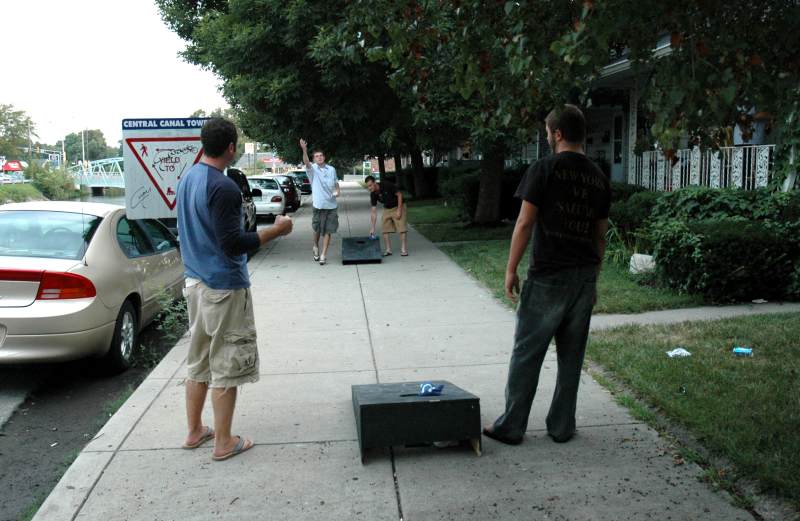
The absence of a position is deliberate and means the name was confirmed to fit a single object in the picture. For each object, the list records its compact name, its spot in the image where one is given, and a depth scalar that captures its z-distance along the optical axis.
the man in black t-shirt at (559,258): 4.26
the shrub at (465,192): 19.33
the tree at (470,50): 4.40
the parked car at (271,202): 25.12
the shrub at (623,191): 15.19
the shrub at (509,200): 19.62
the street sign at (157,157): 7.64
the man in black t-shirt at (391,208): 13.63
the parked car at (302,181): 48.50
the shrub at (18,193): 29.78
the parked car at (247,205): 18.12
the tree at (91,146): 129.38
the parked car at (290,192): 29.50
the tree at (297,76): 12.95
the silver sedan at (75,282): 6.03
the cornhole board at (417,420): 4.37
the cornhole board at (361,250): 13.00
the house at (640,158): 12.41
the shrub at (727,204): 9.34
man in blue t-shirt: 4.20
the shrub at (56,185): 37.84
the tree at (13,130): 69.88
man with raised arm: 12.70
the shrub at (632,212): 11.93
